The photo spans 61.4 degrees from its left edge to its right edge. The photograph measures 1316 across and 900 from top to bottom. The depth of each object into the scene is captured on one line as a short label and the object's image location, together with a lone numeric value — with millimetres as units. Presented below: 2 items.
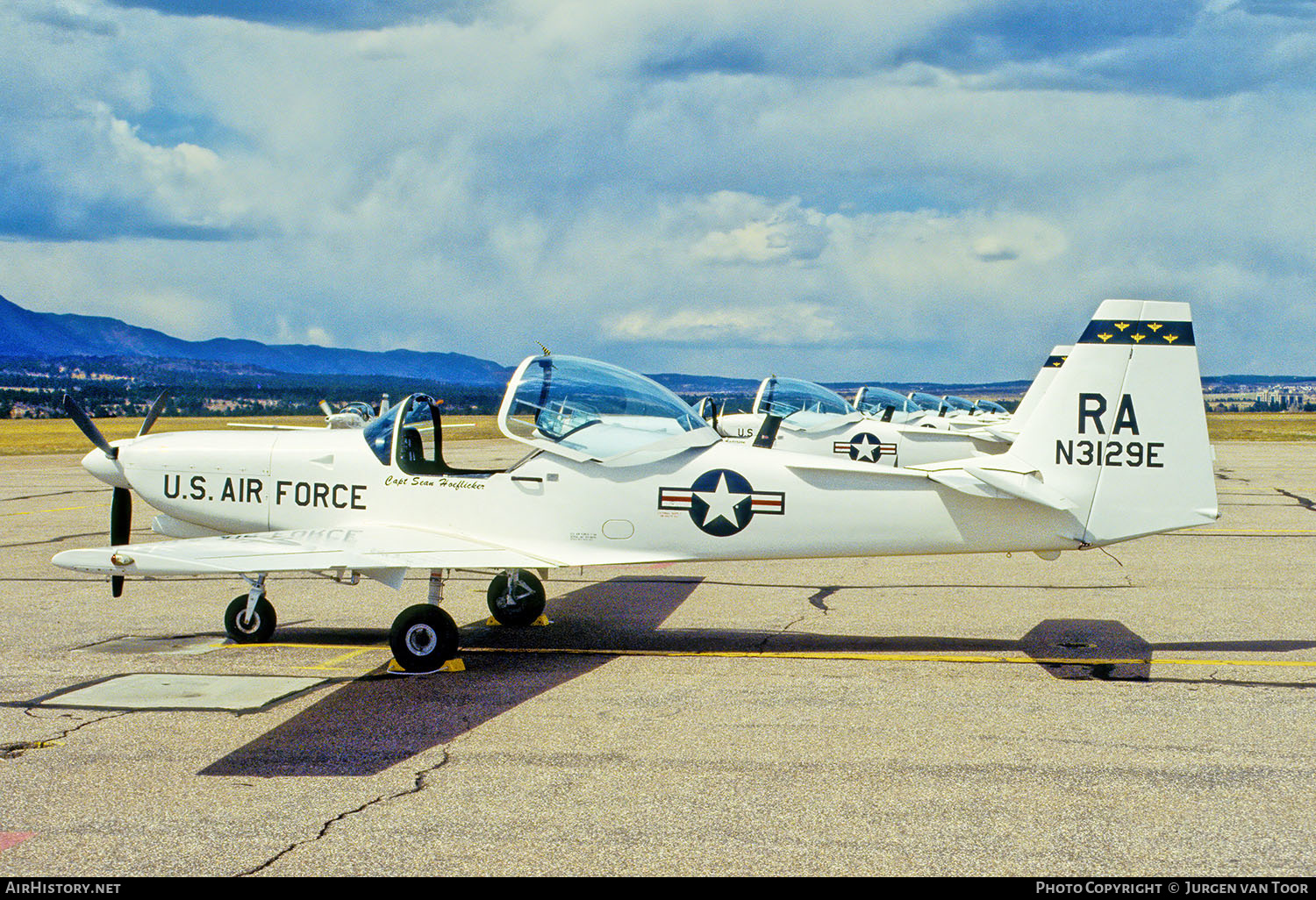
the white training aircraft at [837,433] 20406
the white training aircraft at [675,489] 8414
